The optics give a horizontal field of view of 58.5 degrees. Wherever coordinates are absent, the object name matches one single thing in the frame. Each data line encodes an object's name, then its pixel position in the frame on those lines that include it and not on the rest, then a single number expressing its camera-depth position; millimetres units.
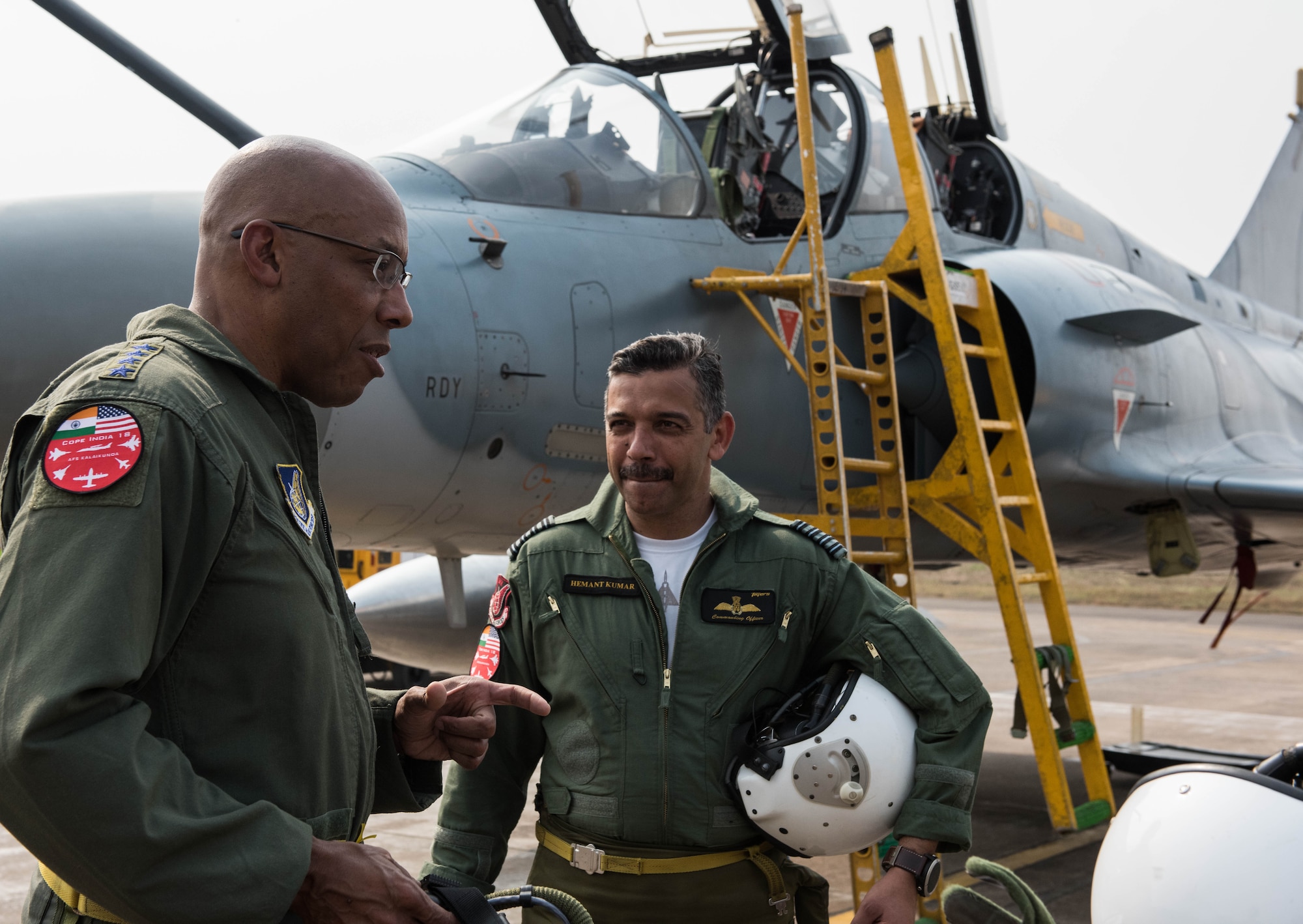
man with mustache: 2305
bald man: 1157
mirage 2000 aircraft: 3949
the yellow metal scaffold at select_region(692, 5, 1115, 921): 4582
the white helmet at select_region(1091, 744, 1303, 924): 1914
